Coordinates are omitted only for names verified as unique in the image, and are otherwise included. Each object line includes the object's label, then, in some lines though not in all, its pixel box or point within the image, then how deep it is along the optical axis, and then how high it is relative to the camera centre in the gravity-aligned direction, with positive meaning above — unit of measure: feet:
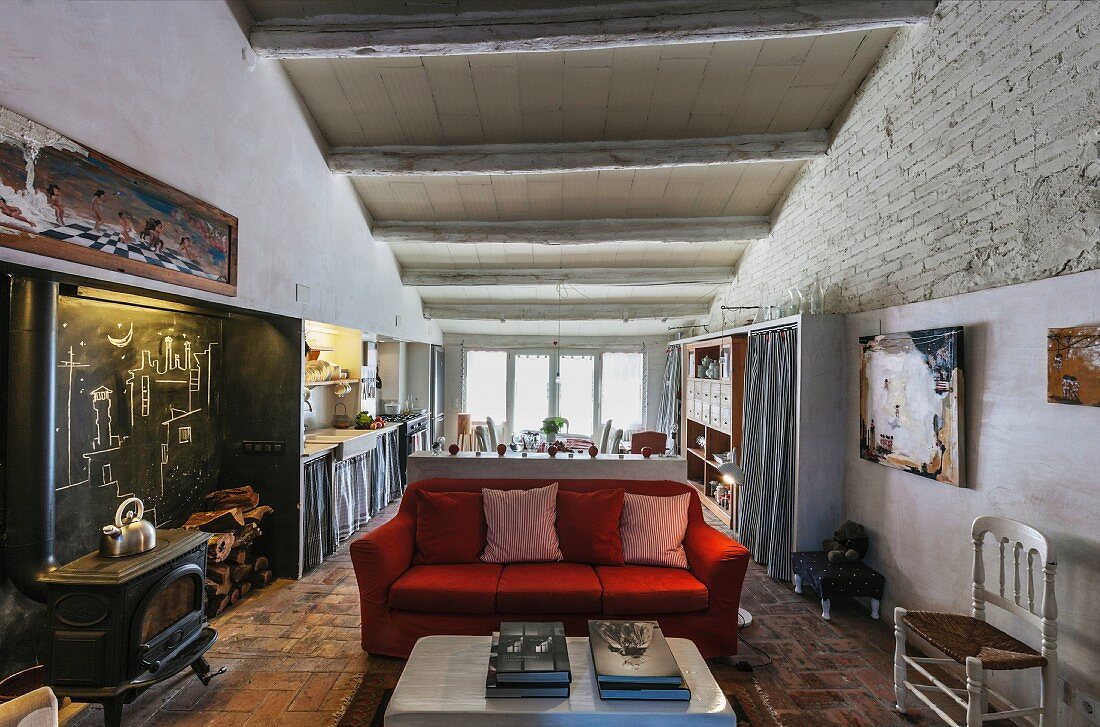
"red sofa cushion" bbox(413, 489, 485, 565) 10.55 -3.36
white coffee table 6.25 -4.21
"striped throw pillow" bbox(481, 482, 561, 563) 10.65 -3.32
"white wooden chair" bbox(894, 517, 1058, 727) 6.81 -3.82
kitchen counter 13.57 -2.23
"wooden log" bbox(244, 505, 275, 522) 12.21 -3.57
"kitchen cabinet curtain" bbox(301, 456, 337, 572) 13.53 -4.06
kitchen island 12.10 -2.33
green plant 20.88 -2.29
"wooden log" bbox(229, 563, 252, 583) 11.68 -4.76
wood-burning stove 7.15 -3.79
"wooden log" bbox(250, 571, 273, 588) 12.46 -5.21
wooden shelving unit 17.19 -1.48
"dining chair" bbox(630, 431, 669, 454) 22.12 -3.07
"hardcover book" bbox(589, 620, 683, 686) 6.56 -3.95
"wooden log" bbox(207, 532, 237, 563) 10.90 -3.90
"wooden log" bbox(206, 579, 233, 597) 10.94 -4.80
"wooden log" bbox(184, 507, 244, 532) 11.27 -3.48
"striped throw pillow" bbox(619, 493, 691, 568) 10.52 -3.35
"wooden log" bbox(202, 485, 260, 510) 12.29 -3.22
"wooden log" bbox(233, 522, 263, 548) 11.73 -3.94
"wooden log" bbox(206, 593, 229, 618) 10.98 -5.19
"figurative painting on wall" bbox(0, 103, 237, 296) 5.97 +2.14
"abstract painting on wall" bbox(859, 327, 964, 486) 9.13 -0.56
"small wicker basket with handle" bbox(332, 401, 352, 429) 18.90 -1.85
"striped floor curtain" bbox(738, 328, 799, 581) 13.10 -2.08
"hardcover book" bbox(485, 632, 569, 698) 6.57 -4.14
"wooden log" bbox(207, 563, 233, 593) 11.06 -4.54
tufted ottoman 11.00 -4.52
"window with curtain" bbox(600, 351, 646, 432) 31.19 -1.13
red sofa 9.29 -4.24
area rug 7.81 -5.38
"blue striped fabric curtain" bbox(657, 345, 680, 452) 26.84 -1.35
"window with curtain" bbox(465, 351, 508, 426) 31.48 -1.02
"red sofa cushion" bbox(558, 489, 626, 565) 10.67 -3.33
